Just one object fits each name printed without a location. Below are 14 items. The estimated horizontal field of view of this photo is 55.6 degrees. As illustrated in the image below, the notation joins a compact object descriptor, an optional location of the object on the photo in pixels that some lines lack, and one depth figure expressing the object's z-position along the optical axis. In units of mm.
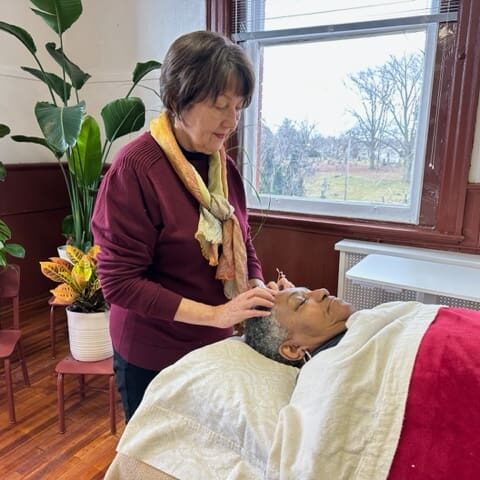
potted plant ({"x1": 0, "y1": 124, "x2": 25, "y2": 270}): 2100
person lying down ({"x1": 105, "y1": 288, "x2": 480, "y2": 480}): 724
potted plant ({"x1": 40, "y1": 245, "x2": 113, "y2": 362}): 1998
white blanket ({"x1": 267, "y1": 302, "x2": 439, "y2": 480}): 731
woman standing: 1021
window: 2062
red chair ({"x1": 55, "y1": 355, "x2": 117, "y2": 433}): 1905
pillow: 862
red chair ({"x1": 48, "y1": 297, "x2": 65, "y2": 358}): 2461
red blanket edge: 690
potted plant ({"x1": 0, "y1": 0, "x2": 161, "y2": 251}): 2062
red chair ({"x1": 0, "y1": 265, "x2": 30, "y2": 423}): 1964
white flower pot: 2006
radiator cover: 1943
